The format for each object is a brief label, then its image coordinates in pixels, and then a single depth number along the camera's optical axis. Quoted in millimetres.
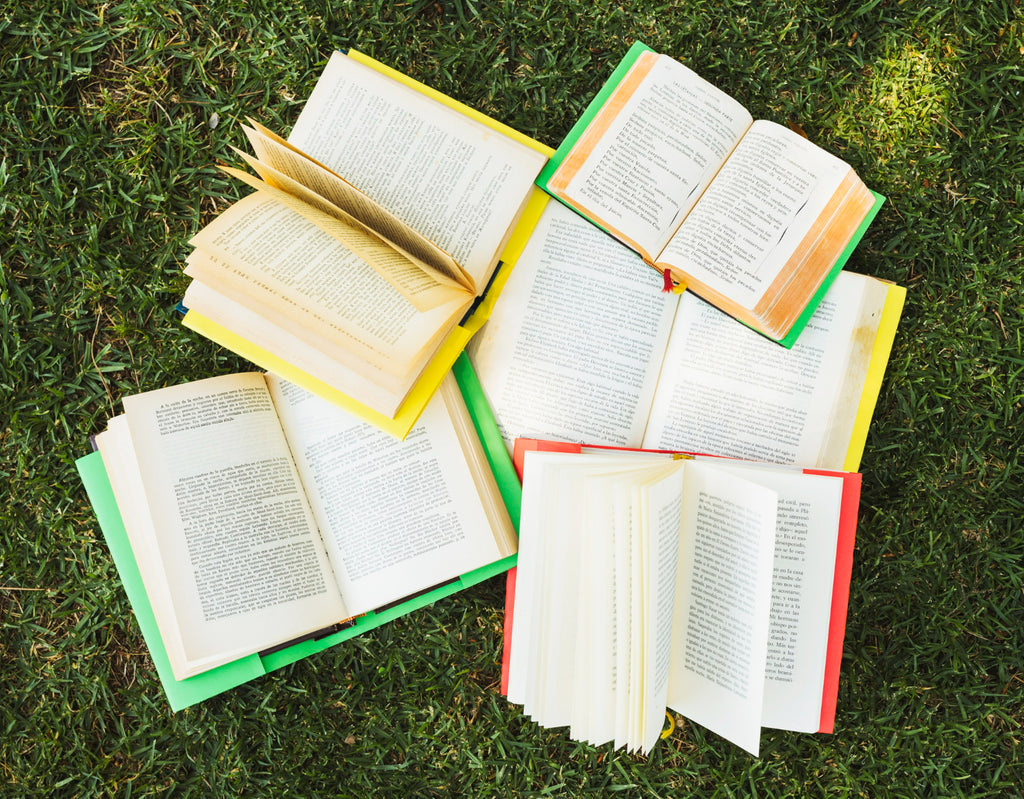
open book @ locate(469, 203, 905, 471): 1618
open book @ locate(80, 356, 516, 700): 1521
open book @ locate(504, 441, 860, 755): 1373
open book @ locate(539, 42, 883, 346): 1542
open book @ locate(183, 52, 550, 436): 1398
